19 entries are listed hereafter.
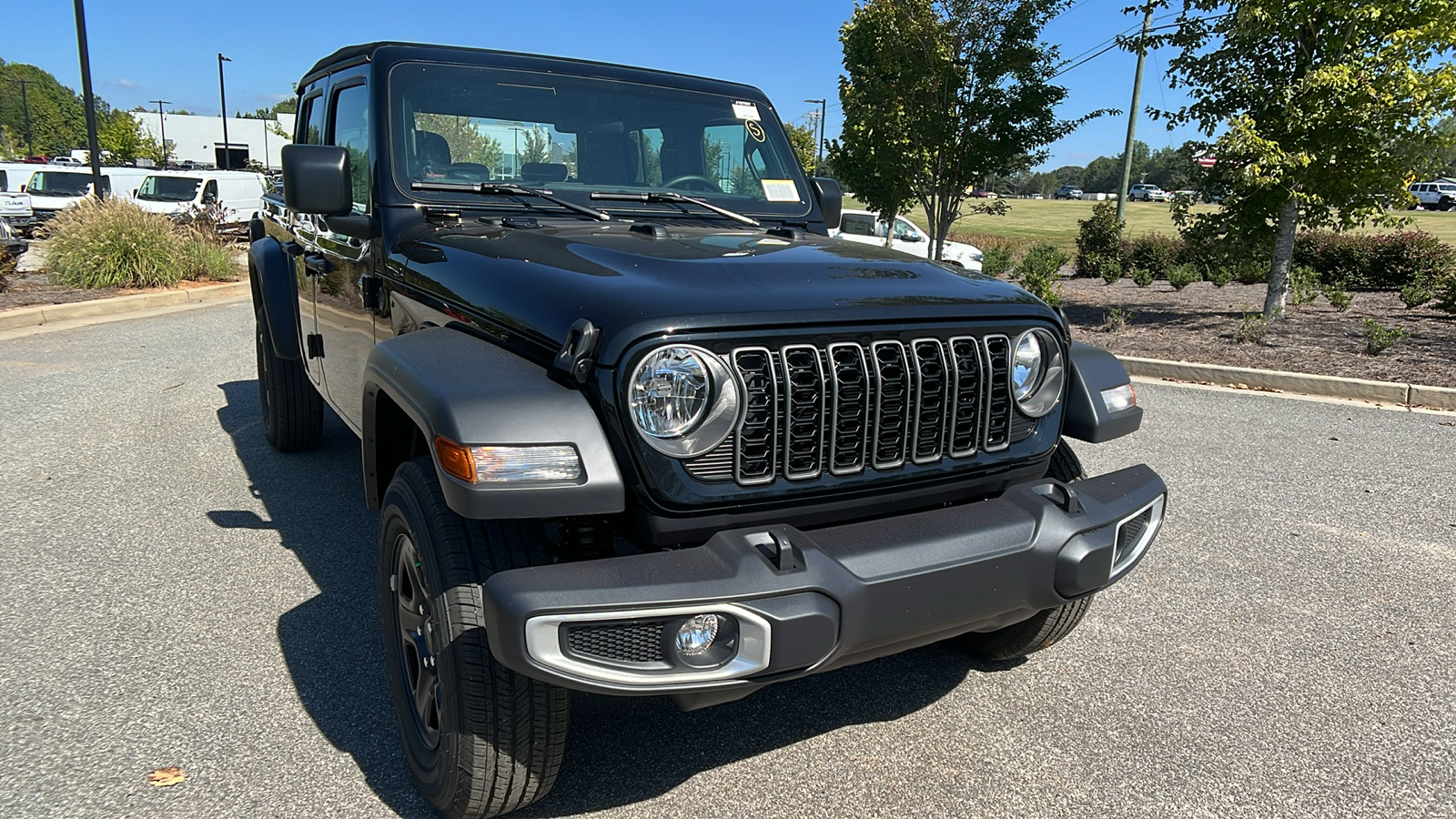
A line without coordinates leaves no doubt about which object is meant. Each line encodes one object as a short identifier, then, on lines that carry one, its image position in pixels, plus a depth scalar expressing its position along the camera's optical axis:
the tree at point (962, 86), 12.66
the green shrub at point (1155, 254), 17.80
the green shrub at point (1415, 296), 11.77
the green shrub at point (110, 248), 12.77
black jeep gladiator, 2.00
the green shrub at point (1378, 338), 8.77
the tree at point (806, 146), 30.88
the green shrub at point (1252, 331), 9.67
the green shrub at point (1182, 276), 14.79
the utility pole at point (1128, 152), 22.02
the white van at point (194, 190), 22.03
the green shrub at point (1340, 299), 11.86
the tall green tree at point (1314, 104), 9.45
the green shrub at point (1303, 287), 12.26
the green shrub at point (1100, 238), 18.72
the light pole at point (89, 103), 15.52
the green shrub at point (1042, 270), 10.57
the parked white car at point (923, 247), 17.19
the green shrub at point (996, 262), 16.81
